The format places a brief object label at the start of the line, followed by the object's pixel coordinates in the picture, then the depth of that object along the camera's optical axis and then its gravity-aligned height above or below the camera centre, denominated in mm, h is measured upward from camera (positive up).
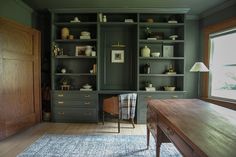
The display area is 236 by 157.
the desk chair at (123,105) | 4070 -683
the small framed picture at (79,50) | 4891 +531
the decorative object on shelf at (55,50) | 4629 +504
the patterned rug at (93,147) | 2890 -1174
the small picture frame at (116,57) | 4961 +368
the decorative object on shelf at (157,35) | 4801 +895
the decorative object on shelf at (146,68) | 4758 +86
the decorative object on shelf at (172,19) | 4717 +1269
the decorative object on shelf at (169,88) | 4691 -369
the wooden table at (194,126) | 1187 -426
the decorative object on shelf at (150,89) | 4641 -392
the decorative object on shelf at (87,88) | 4658 -377
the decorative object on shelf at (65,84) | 4748 -290
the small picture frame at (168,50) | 4938 +533
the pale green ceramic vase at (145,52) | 4691 +468
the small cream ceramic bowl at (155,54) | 4684 +422
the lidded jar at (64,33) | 4729 +911
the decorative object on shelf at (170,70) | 4805 +54
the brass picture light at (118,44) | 4937 +659
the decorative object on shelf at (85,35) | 4684 +860
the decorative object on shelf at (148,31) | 4795 +977
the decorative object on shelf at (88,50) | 4707 +511
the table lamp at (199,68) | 4066 +88
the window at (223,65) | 4062 +157
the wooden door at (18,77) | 3461 -111
